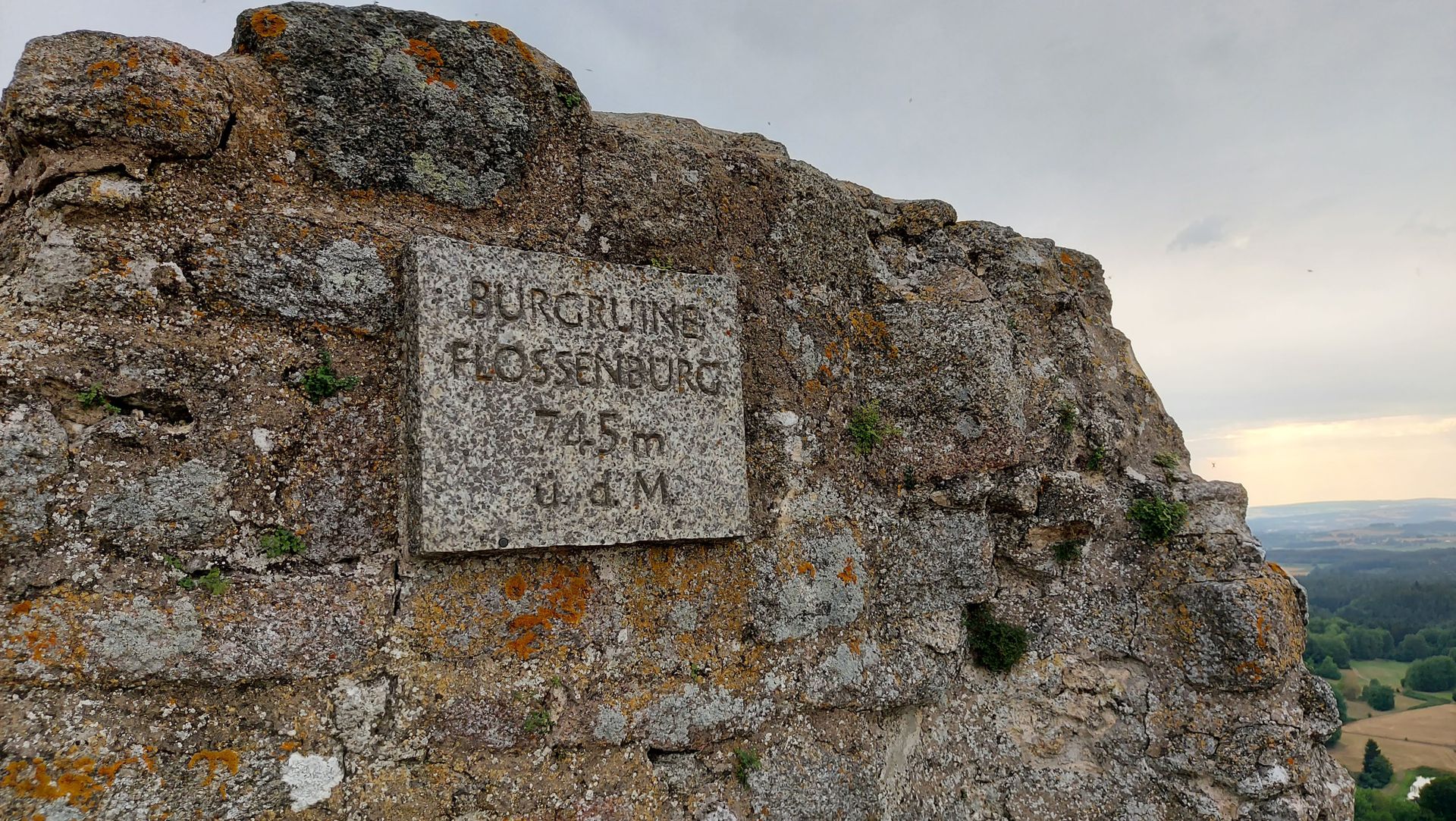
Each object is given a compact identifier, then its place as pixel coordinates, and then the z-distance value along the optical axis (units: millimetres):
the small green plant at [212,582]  1733
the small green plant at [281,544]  1821
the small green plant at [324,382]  1929
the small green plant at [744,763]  2303
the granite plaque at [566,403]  1931
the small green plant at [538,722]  2029
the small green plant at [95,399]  1698
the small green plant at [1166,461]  3215
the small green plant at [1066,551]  2910
